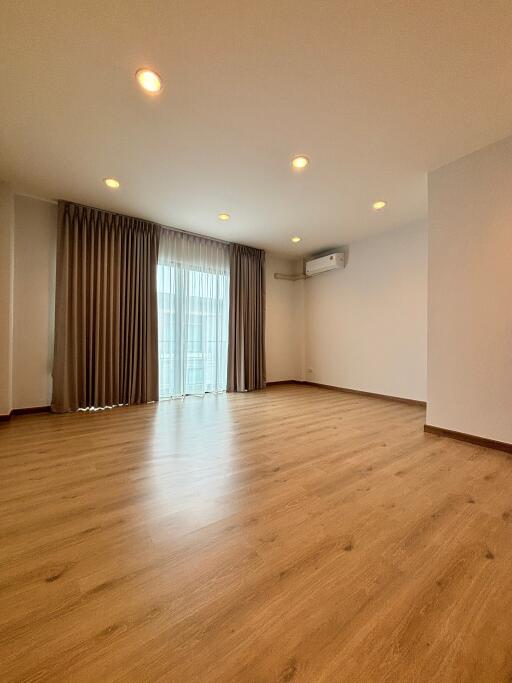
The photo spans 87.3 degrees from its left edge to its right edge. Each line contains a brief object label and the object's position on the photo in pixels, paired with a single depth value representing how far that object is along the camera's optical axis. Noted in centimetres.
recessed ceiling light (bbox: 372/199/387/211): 326
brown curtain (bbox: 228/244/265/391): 469
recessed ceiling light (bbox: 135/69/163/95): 165
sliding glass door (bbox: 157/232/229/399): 409
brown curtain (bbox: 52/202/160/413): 327
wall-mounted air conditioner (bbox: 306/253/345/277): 473
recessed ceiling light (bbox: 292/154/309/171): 242
